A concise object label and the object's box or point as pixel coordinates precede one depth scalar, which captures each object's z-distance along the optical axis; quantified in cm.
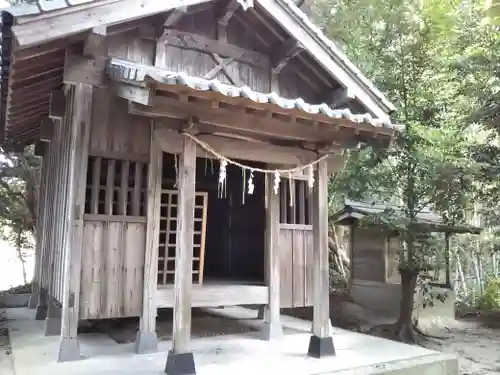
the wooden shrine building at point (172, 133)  477
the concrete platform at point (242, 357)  493
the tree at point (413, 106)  944
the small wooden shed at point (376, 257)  1170
